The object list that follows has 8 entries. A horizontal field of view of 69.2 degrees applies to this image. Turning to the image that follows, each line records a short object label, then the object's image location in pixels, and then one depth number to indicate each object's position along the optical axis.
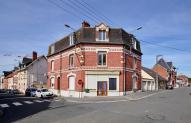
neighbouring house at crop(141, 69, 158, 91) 27.01
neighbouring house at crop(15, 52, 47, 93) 31.38
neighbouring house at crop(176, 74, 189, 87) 84.04
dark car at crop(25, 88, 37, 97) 22.72
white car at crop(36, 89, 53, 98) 19.52
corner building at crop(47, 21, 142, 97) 18.11
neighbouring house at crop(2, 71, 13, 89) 49.78
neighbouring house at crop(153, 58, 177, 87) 44.63
